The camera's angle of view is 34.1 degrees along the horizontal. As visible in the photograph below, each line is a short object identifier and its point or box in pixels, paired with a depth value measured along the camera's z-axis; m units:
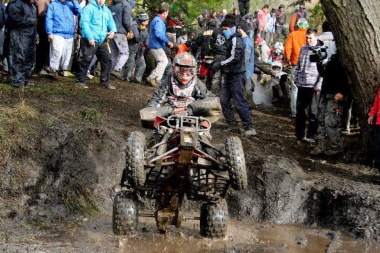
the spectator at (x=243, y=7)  23.78
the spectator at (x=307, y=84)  11.12
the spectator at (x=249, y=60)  12.76
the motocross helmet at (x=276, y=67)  16.39
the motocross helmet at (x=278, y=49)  16.41
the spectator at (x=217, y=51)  14.13
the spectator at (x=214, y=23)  17.60
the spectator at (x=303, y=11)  22.45
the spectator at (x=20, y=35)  11.61
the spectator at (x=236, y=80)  11.27
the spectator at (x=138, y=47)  15.67
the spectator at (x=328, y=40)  11.73
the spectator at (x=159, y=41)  15.05
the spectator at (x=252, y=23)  20.20
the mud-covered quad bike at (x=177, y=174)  6.30
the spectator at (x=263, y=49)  20.42
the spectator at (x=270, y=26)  24.31
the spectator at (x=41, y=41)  13.11
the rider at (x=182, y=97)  7.16
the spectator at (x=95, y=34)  13.06
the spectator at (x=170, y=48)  15.99
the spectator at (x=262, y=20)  23.73
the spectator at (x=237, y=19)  14.00
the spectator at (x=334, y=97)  10.05
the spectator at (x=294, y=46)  13.66
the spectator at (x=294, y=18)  22.00
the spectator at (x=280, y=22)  25.11
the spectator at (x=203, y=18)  20.64
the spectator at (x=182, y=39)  17.33
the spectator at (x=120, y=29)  14.79
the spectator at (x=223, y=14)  21.48
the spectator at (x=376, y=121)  8.61
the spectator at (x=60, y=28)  12.66
